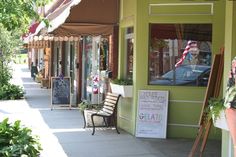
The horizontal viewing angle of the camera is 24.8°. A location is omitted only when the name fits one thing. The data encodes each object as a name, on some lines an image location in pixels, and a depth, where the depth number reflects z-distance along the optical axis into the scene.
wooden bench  11.66
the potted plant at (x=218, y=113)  6.94
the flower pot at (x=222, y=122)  6.89
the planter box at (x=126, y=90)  11.55
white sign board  11.18
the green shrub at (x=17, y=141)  7.78
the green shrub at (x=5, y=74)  21.53
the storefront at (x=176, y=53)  11.03
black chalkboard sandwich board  16.89
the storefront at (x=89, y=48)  13.12
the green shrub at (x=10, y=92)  20.33
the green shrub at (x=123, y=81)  11.72
